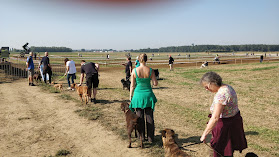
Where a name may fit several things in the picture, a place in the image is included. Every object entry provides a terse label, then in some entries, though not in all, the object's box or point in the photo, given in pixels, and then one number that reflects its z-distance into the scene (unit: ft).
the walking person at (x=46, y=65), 40.50
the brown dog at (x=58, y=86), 37.87
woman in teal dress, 14.23
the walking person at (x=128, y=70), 37.12
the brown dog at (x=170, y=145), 11.04
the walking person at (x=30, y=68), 41.03
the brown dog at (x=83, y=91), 27.38
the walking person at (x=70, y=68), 36.24
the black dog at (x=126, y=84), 38.22
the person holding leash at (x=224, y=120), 8.50
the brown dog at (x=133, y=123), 14.87
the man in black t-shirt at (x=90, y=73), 27.35
